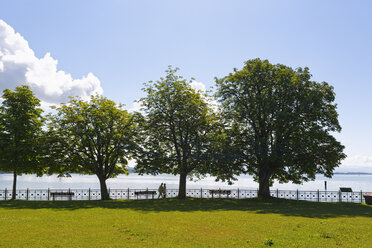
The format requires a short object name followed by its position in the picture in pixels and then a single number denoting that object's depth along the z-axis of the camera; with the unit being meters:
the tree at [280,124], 28.98
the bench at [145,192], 32.60
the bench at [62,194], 29.73
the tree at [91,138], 30.09
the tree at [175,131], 31.50
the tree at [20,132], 30.05
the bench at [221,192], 33.30
